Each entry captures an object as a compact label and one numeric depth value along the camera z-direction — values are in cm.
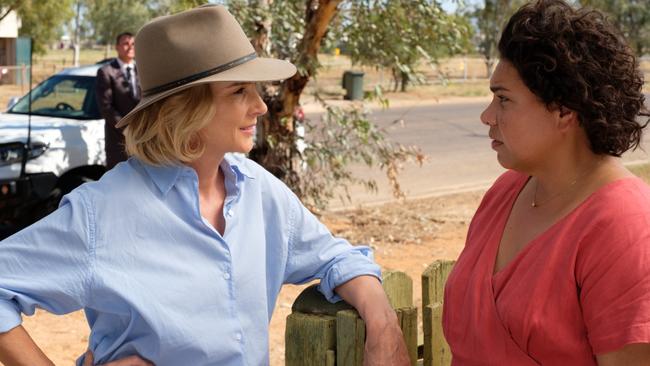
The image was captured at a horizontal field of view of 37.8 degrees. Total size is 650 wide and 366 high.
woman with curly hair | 197
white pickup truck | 782
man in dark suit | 807
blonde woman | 222
